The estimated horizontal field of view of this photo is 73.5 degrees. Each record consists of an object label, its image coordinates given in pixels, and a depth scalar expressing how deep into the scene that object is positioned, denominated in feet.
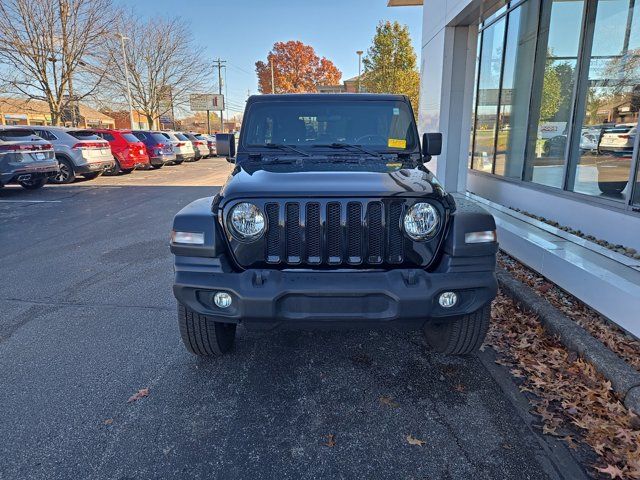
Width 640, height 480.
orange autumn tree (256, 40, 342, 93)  185.01
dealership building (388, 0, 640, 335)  14.71
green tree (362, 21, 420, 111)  90.48
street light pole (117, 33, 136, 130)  99.39
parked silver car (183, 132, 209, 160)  80.09
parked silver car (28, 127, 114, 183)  41.78
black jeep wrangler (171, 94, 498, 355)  8.07
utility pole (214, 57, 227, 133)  186.29
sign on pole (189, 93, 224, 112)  127.75
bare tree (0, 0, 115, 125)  70.54
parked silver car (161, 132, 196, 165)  68.13
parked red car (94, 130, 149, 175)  51.47
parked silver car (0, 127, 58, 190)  33.41
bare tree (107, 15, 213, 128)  109.09
